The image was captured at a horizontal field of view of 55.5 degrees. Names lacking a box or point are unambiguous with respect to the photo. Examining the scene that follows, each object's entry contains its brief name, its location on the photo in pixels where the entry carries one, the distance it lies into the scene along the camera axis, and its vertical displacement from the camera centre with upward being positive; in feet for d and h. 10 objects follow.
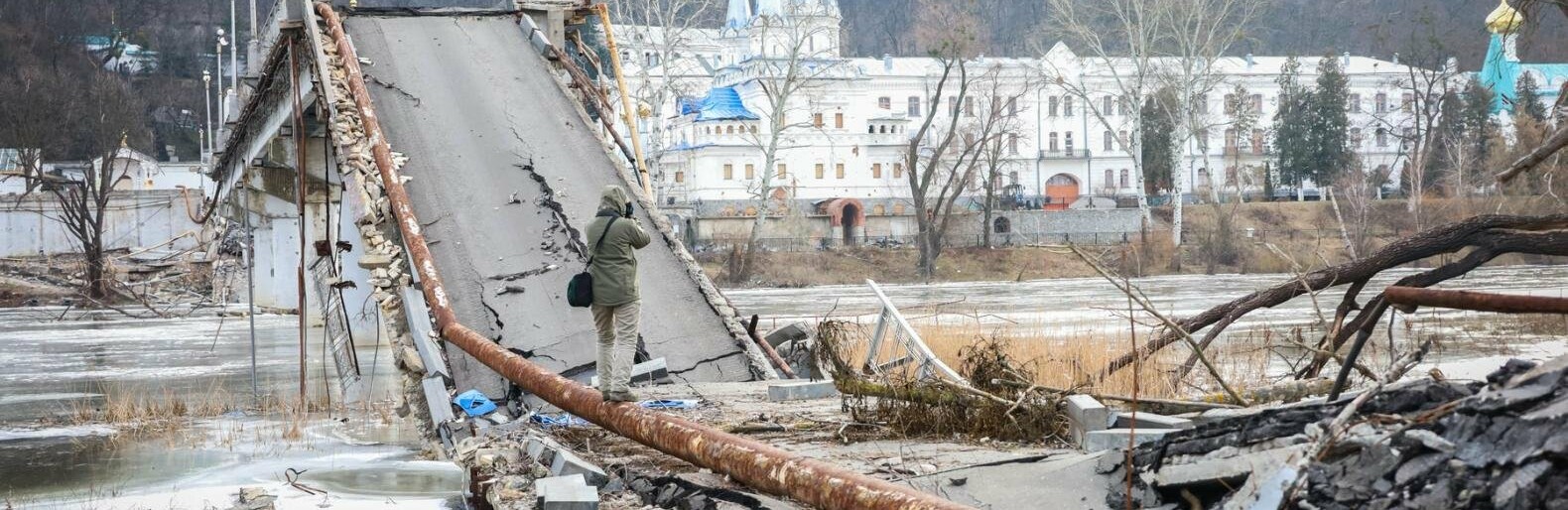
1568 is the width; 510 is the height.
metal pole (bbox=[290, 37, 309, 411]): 61.10 +5.12
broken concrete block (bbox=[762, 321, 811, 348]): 55.26 -3.21
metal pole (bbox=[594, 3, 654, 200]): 60.34 +5.71
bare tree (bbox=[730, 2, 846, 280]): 271.98 +34.24
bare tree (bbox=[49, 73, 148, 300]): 169.68 +20.31
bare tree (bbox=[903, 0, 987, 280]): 194.29 +13.58
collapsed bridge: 45.96 +2.04
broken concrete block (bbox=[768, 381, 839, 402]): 40.98 -3.96
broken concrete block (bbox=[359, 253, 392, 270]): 49.52 -0.08
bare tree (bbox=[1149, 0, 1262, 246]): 201.87 +26.26
